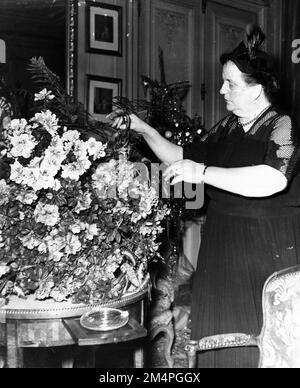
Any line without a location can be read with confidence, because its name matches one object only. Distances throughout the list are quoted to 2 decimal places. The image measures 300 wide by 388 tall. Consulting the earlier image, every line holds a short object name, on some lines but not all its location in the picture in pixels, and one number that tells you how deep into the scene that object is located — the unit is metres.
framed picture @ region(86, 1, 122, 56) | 3.13
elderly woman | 1.52
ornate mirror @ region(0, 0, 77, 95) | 2.52
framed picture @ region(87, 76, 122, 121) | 3.15
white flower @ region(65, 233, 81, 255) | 1.21
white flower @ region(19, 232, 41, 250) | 1.20
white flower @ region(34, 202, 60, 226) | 1.19
